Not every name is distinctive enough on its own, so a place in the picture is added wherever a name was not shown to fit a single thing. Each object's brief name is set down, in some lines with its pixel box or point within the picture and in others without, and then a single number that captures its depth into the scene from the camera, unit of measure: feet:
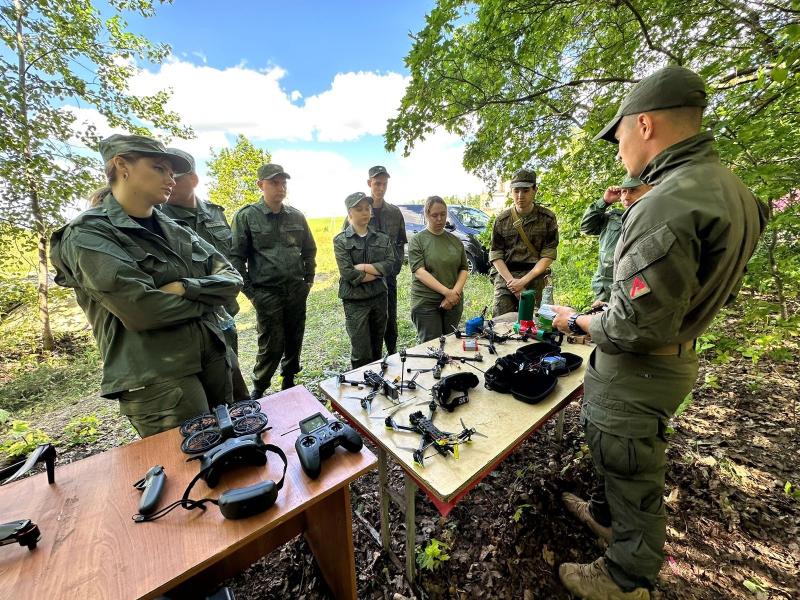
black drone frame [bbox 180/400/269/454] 4.29
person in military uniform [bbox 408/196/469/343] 10.51
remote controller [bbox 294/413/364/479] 3.79
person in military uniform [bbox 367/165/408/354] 12.86
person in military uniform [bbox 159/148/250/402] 8.28
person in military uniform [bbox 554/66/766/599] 3.70
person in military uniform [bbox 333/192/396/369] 10.86
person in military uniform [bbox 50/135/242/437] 4.97
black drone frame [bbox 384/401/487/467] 4.46
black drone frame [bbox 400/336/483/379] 6.95
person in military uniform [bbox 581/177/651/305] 9.87
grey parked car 27.76
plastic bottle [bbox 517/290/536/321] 8.49
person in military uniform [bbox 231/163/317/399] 10.44
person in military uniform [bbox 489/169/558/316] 11.09
